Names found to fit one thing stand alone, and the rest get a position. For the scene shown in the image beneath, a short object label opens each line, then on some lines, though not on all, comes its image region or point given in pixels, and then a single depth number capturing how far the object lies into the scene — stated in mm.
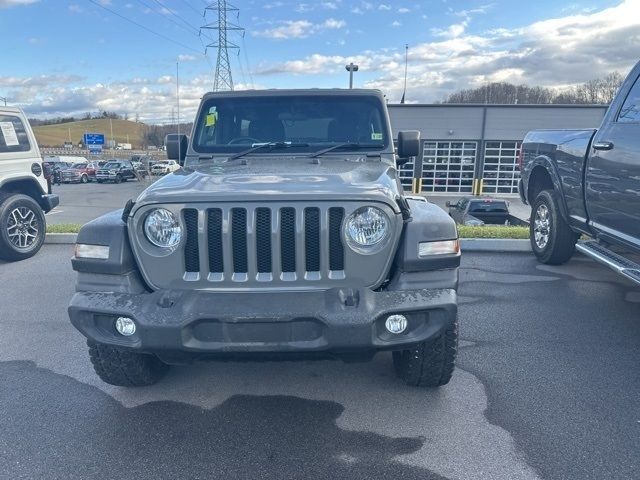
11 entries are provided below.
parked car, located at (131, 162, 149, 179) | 44534
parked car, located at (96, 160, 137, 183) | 41844
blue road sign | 56131
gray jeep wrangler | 2713
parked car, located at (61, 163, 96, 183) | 41344
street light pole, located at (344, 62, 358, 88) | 25211
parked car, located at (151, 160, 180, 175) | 47125
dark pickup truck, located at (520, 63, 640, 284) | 4176
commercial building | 33156
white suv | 6906
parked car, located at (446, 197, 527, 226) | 17969
